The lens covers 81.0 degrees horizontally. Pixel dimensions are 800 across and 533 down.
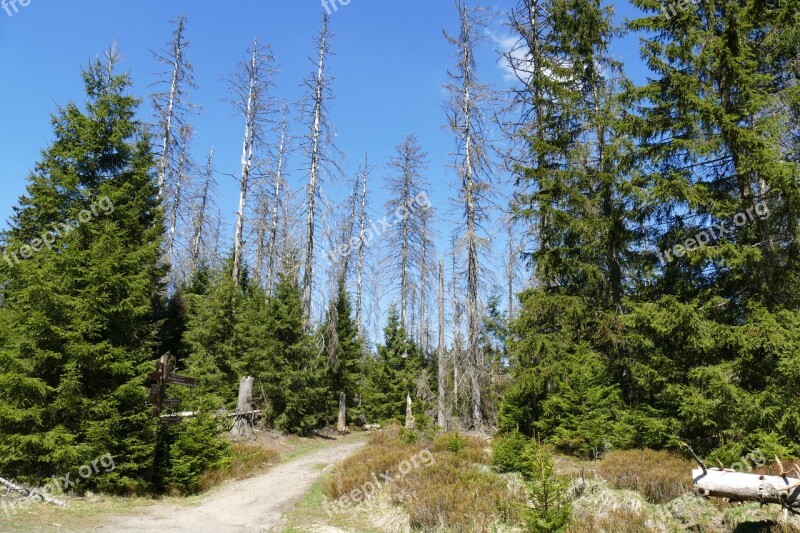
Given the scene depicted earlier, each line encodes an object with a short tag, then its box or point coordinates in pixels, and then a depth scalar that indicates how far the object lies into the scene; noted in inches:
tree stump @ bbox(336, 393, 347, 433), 979.3
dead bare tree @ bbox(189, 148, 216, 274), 1249.0
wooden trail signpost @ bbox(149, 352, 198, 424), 445.1
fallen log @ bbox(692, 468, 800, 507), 236.4
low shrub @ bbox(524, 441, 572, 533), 240.4
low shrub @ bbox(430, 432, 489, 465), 480.1
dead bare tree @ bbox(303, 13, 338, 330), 895.1
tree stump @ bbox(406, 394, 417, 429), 986.6
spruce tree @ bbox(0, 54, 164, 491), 361.1
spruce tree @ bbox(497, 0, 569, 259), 609.6
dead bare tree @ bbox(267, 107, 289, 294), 1096.2
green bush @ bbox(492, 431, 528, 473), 422.3
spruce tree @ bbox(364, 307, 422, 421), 1172.5
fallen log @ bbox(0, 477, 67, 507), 337.4
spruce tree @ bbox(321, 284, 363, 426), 913.5
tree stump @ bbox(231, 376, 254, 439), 679.1
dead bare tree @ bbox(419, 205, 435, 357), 1316.4
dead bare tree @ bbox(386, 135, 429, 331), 1277.1
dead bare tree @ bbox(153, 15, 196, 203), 974.4
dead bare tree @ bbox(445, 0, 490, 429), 735.1
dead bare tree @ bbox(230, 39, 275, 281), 922.0
